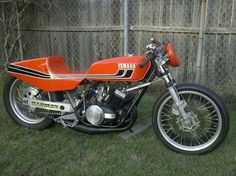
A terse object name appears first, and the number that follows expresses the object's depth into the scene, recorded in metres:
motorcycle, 2.88
